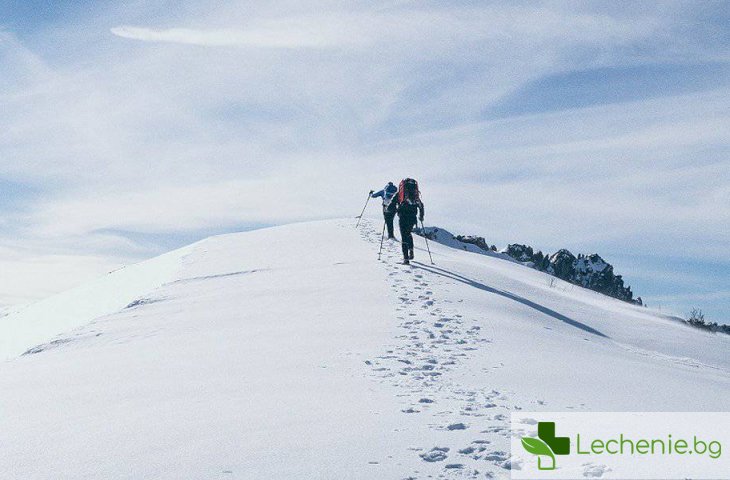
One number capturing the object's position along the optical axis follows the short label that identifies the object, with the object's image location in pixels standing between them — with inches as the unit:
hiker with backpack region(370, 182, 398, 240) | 753.0
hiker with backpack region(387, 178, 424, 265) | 650.2
